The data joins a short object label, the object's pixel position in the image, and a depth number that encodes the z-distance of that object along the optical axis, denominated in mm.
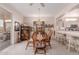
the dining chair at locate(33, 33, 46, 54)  1565
